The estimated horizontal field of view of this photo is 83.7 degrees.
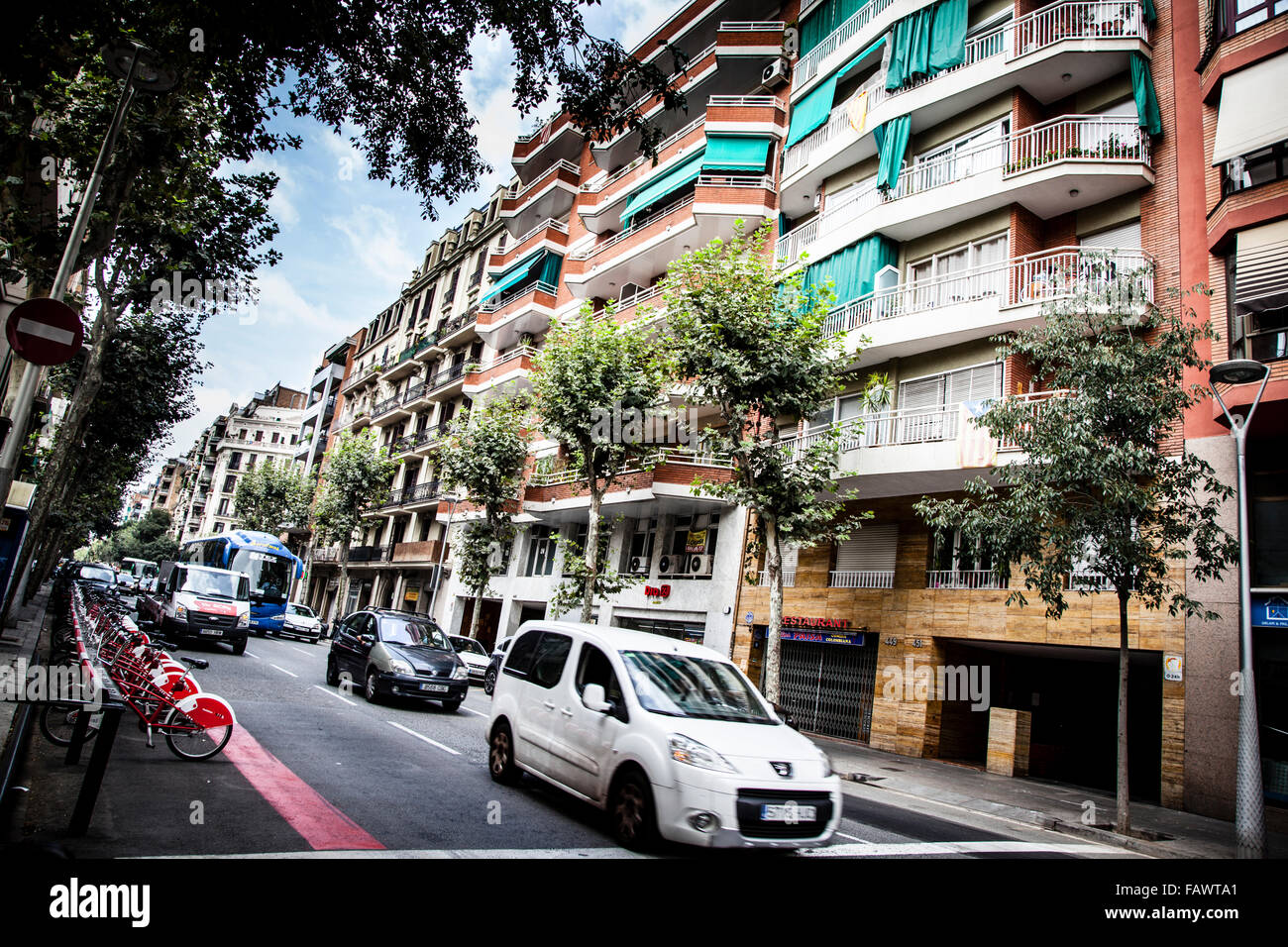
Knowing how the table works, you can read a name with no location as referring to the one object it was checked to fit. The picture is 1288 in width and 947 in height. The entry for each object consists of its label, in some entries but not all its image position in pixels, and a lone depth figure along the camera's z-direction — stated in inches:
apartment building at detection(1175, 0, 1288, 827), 455.5
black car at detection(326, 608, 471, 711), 510.3
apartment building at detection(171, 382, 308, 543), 3888.8
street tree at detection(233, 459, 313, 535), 2287.2
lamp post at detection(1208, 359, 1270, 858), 361.1
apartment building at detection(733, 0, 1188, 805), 565.9
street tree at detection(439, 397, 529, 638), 1054.4
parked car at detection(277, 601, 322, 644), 1259.8
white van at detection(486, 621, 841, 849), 208.2
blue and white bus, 1164.5
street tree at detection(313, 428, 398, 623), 1561.3
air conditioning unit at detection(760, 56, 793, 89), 917.2
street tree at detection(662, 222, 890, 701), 594.5
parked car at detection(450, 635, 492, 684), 837.8
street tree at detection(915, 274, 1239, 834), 403.9
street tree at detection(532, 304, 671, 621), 792.9
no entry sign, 234.7
